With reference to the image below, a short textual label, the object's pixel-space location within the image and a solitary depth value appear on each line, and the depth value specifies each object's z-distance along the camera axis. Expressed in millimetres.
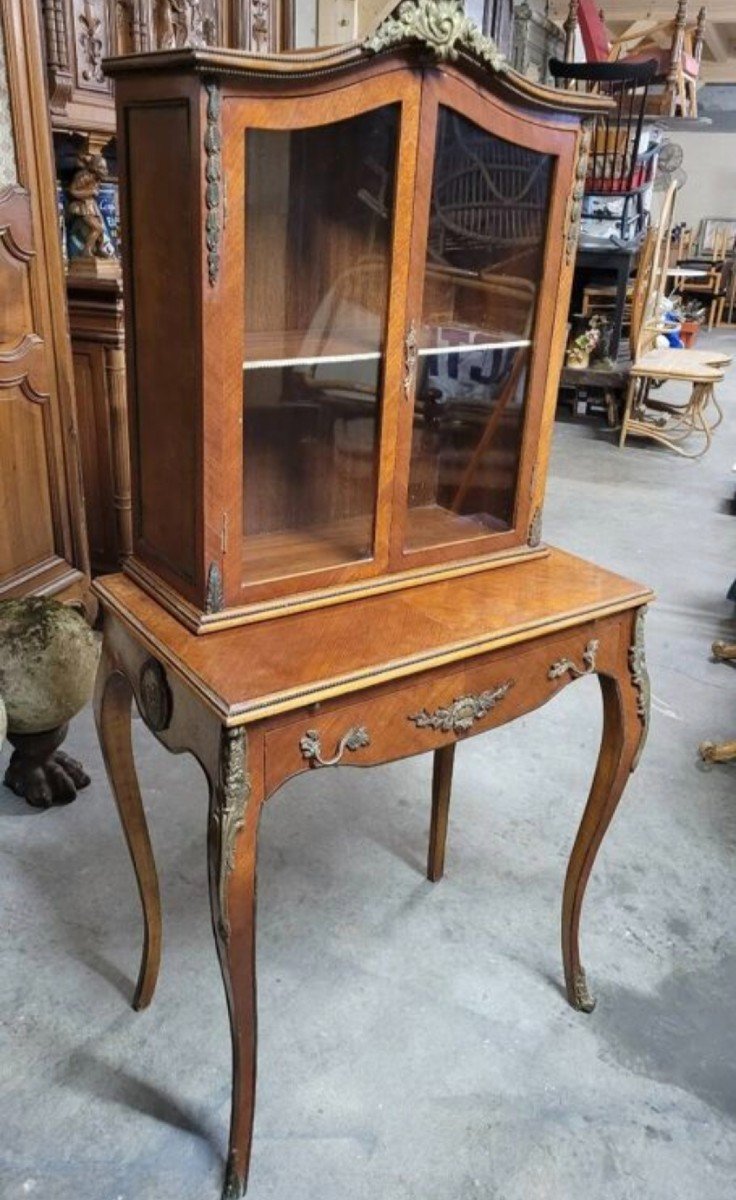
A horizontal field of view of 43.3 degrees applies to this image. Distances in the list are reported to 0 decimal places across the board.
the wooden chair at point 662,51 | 5479
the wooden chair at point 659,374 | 5316
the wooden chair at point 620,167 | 5332
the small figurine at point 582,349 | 5645
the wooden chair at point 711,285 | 11047
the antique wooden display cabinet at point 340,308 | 1027
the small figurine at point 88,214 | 2738
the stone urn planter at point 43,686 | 1981
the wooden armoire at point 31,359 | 2117
